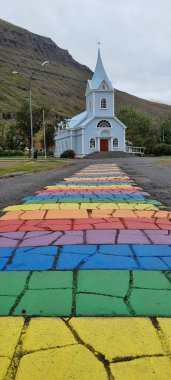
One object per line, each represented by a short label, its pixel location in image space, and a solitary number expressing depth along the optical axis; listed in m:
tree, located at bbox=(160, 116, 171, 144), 78.57
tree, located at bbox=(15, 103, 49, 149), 62.28
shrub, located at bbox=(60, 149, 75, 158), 54.97
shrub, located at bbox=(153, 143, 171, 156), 58.47
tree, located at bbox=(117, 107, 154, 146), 72.49
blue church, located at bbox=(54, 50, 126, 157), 56.81
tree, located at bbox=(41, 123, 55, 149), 71.06
